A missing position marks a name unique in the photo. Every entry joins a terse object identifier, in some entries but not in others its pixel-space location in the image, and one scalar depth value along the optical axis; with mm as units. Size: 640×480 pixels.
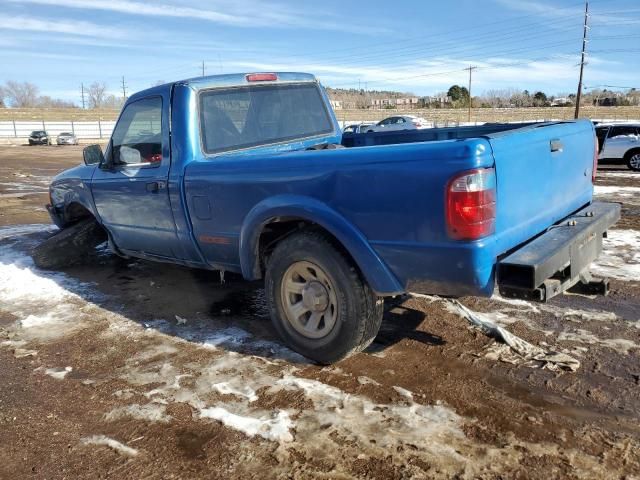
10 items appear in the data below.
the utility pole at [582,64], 41000
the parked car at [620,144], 17359
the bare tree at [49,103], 127475
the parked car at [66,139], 42781
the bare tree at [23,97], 121750
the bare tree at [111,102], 115506
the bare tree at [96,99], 118750
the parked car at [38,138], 42312
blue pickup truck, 3033
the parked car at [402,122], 33969
